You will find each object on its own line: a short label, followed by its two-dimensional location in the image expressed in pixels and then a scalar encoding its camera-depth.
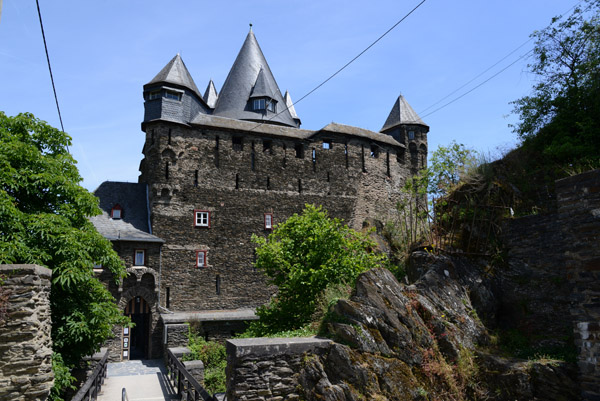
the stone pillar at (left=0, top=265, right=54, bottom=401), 7.12
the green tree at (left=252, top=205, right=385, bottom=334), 11.52
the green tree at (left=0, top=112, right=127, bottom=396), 10.03
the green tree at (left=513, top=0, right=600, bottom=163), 11.09
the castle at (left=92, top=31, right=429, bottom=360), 20.42
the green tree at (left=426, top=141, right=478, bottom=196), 13.16
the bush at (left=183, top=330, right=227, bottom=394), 14.36
